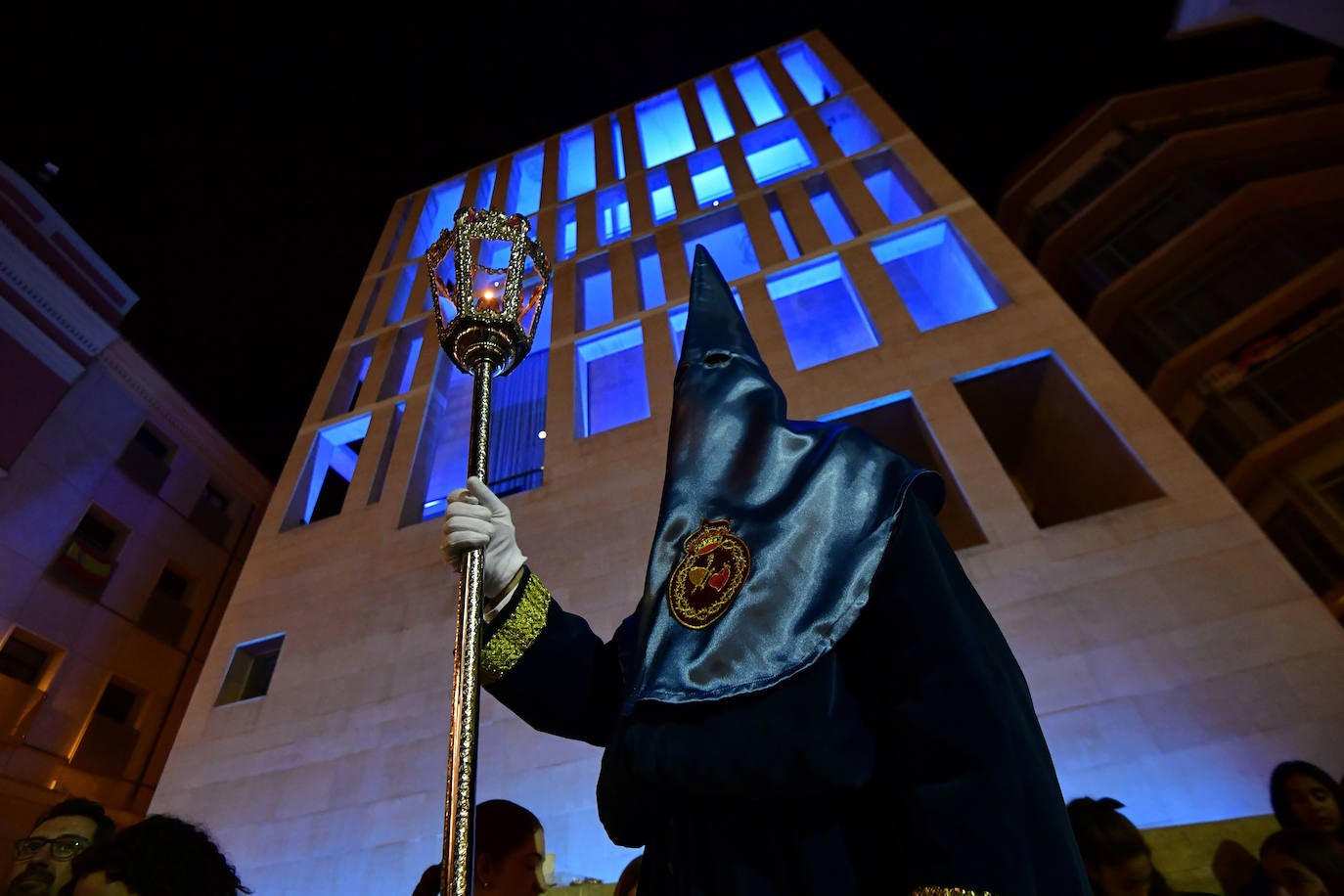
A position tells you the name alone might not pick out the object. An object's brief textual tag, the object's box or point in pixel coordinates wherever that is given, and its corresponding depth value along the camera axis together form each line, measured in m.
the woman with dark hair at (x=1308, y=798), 3.82
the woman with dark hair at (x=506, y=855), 3.22
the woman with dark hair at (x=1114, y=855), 3.32
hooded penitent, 1.05
